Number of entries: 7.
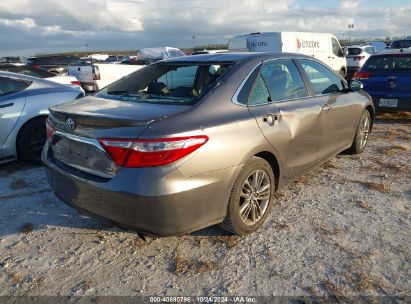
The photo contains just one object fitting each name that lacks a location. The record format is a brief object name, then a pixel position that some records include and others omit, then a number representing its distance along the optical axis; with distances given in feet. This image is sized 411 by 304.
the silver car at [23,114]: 16.25
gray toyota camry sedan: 8.52
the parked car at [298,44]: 53.72
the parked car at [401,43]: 70.70
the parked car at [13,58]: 91.59
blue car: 24.90
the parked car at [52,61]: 56.65
